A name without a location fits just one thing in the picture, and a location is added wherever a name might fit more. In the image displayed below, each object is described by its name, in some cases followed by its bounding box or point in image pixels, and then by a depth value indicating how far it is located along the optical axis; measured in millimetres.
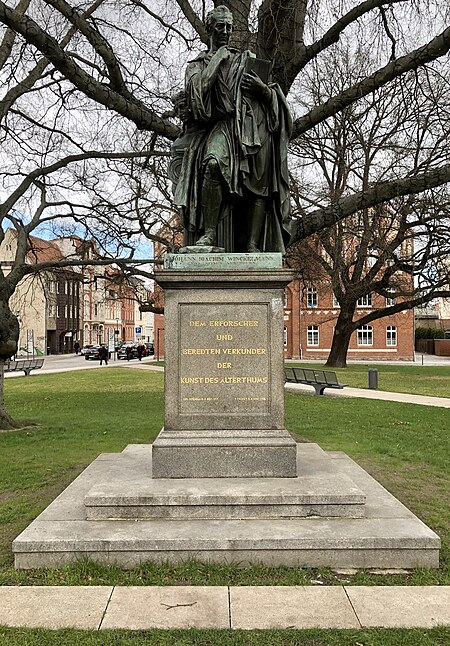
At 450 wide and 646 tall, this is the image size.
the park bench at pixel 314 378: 21028
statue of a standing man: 6246
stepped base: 4508
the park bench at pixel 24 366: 35125
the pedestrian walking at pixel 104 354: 47791
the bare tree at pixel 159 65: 9641
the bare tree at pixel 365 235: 19219
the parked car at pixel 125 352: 58000
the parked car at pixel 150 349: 72525
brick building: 53531
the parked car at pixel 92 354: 55906
